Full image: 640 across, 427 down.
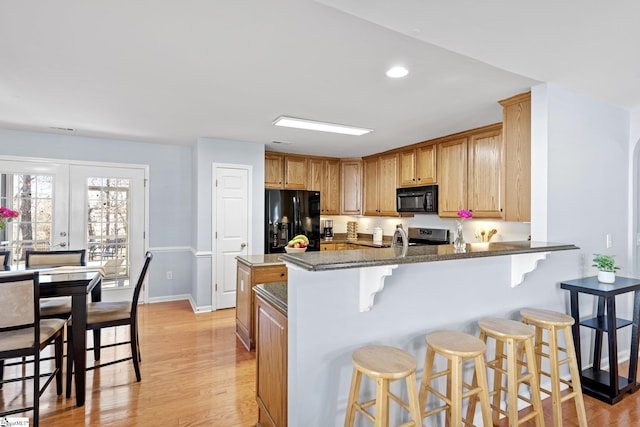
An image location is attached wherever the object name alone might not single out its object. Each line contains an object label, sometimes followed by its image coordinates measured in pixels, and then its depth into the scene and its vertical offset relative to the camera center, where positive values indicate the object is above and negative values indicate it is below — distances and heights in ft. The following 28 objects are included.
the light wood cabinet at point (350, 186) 18.97 +1.69
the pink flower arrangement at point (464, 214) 7.97 +0.02
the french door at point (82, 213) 13.47 +0.06
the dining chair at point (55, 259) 10.57 -1.47
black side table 7.43 -2.86
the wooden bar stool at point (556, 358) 6.25 -2.82
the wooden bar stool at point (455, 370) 4.96 -2.52
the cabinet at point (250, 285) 10.44 -2.35
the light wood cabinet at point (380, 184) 16.56 +1.64
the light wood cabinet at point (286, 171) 16.74 +2.32
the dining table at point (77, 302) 7.25 -2.04
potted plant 7.89 -1.32
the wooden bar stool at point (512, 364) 5.62 -2.77
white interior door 14.67 -0.49
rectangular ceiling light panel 11.09 +3.22
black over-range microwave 13.99 +0.72
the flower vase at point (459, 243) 6.36 -0.61
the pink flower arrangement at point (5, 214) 9.00 +0.00
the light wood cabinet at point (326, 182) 18.20 +1.88
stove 15.01 -1.02
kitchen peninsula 4.99 -1.62
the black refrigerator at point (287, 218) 15.62 -0.17
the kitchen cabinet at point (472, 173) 11.47 +1.60
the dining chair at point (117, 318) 8.09 -2.66
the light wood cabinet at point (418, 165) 14.20 +2.28
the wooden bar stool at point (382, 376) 4.36 -2.19
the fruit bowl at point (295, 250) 10.69 -1.16
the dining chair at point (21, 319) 6.23 -2.06
